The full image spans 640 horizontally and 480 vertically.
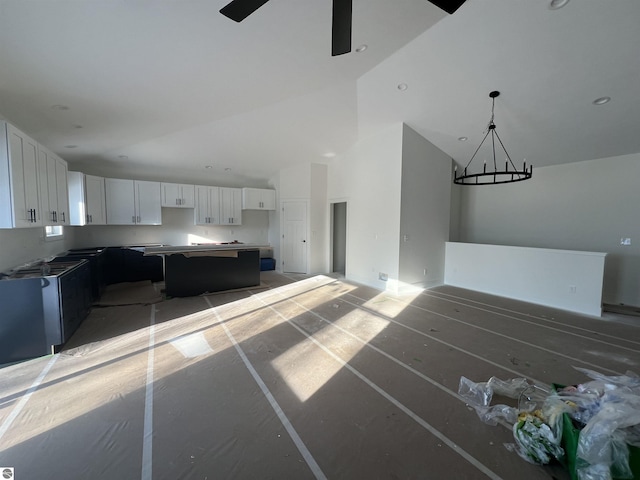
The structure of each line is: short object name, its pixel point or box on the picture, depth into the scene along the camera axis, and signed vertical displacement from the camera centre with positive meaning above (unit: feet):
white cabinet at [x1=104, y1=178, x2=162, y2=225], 19.93 +1.55
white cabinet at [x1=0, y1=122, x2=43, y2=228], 8.50 +1.39
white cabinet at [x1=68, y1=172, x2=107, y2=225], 17.12 +1.48
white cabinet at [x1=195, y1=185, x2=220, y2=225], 23.20 +1.53
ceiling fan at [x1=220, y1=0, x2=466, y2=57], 5.30 +4.30
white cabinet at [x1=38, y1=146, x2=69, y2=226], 11.16 +1.44
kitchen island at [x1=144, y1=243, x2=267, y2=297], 16.34 -2.80
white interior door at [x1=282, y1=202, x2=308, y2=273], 23.82 -1.14
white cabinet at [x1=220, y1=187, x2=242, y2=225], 24.36 +1.58
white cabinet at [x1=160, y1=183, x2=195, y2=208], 21.85 +2.25
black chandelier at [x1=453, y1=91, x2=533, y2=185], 12.81 +4.77
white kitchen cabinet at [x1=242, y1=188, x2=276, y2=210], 24.94 +2.31
